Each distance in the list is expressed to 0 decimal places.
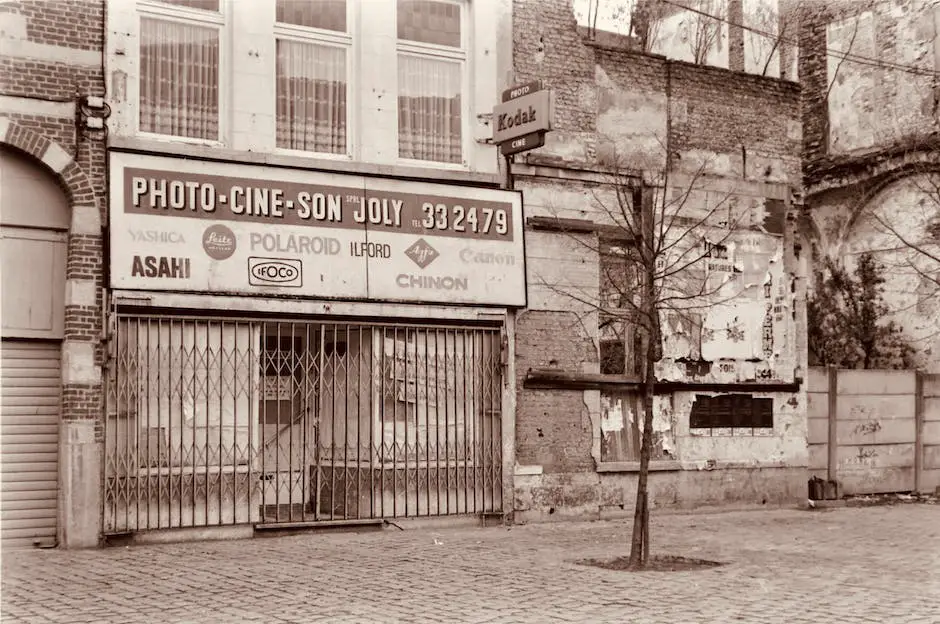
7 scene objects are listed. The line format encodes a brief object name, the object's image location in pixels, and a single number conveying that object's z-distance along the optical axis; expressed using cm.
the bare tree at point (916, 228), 2123
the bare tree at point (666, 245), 1536
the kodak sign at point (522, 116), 1368
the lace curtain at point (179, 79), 1284
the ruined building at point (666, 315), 1492
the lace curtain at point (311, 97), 1366
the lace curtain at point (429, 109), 1445
